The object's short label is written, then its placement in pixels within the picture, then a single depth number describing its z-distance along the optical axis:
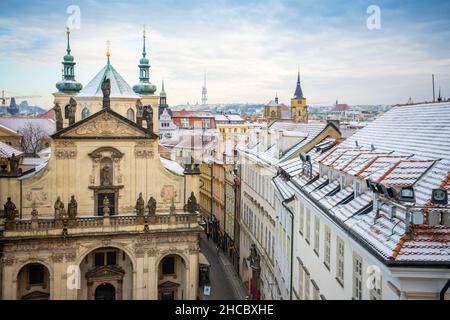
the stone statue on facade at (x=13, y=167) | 32.06
